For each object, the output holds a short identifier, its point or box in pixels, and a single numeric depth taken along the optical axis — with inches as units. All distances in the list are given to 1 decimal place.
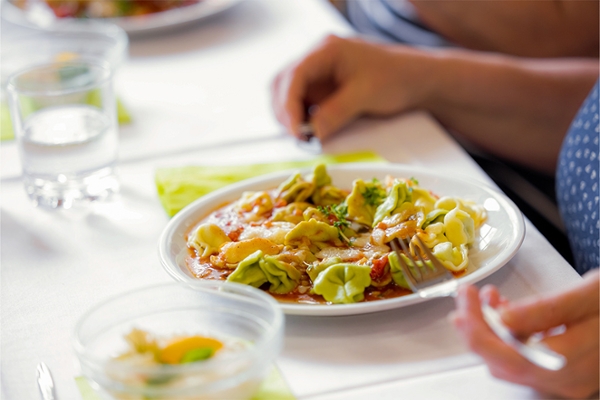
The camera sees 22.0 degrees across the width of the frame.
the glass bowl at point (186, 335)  35.4
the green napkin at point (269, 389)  37.9
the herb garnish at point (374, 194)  43.8
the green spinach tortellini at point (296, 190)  45.0
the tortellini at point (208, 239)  42.6
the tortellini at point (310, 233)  42.1
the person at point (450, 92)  53.1
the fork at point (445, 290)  35.7
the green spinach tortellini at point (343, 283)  39.7
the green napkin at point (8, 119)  53.8
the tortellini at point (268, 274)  40.5
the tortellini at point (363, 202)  43.5
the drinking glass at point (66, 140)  47.2
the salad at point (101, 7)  69.8
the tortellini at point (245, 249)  41.6
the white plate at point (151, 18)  66.7
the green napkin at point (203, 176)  47.4
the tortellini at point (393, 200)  42.8
